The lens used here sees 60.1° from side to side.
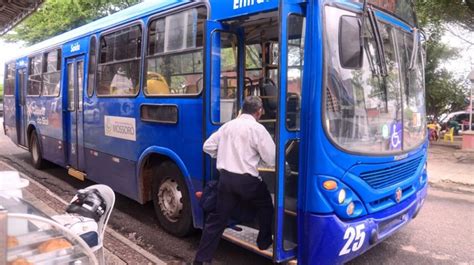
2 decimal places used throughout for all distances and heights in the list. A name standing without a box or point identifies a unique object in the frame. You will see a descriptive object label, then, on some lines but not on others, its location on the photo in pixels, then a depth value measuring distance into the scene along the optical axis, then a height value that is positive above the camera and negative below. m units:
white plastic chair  2.91 -0.73
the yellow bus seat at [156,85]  4.61 +0.21
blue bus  3.19 -0.02
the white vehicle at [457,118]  22.47 -0.53
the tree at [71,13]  16.58 +3.71
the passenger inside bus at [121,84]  5.22 +0.25
